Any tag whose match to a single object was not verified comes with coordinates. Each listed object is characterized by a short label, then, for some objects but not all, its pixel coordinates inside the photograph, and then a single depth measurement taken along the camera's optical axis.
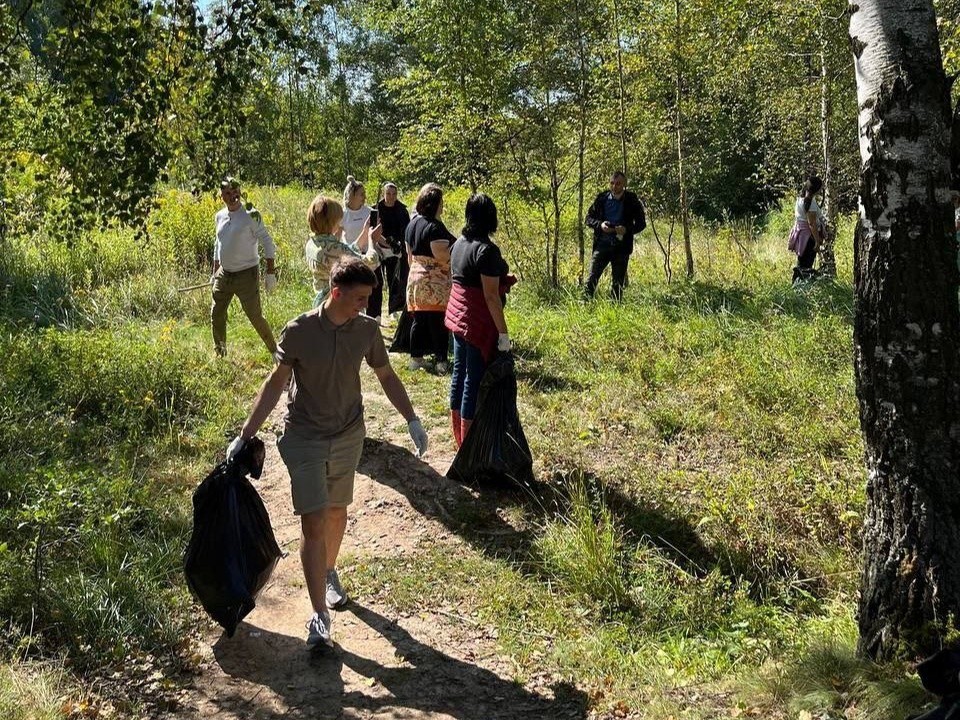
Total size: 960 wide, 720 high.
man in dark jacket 9.97
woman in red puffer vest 5.42
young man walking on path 3.91
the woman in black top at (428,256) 6.76
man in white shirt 7.90
